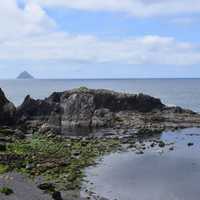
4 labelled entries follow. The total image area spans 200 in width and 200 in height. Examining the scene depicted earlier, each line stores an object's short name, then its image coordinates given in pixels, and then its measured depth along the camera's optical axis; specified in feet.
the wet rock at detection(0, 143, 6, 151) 204.22
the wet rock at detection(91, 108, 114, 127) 316.81
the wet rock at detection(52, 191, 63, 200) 131.03
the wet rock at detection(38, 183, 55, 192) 141.72
